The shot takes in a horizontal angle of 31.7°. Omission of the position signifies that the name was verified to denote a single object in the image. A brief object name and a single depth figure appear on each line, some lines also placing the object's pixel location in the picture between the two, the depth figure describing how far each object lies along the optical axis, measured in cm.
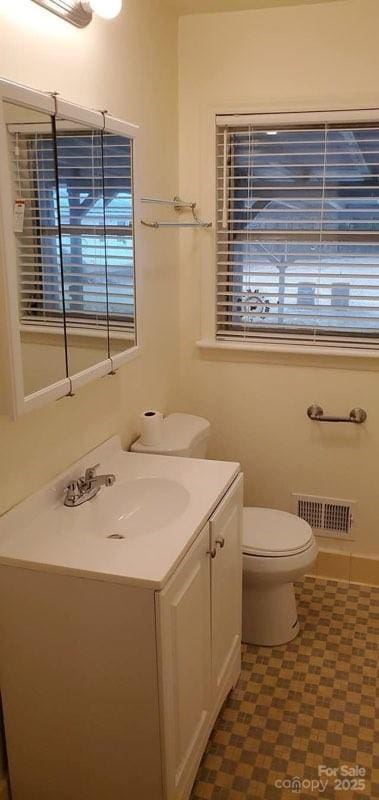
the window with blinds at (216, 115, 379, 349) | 267
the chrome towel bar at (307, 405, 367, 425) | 281
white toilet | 246
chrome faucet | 194
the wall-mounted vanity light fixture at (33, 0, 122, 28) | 172
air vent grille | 296
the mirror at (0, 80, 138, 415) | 152
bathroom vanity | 157
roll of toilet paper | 247
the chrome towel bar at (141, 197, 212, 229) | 250
